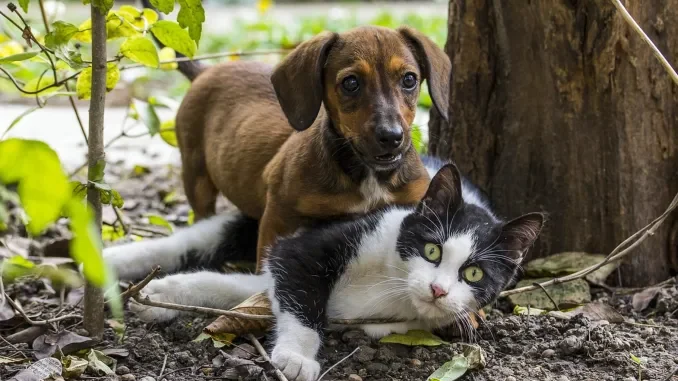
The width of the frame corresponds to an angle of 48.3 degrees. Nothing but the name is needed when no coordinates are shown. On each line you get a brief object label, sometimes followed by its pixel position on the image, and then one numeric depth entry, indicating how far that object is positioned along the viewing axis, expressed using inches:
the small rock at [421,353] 103.3
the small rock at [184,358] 101.3
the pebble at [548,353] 103.3
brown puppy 113.0
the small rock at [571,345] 101.9
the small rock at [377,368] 100.2
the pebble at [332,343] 108.6
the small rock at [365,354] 102.3
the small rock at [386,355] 102.5
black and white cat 102.7
